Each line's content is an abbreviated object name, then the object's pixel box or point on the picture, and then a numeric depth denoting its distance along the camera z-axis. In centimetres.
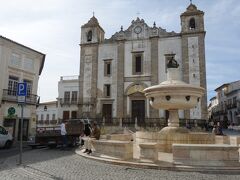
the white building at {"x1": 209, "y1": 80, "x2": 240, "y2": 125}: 5199
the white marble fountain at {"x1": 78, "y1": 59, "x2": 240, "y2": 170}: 720
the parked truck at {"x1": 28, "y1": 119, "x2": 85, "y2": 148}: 1473
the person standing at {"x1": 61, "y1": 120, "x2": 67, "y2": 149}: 1397
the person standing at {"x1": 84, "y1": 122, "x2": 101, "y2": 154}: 1069
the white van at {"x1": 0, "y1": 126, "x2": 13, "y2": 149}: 1506
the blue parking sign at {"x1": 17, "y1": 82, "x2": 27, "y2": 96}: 867
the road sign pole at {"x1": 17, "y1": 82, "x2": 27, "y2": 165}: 866
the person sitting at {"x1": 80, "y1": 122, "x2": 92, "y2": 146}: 1455
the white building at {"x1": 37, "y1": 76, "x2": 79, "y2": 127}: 3938
